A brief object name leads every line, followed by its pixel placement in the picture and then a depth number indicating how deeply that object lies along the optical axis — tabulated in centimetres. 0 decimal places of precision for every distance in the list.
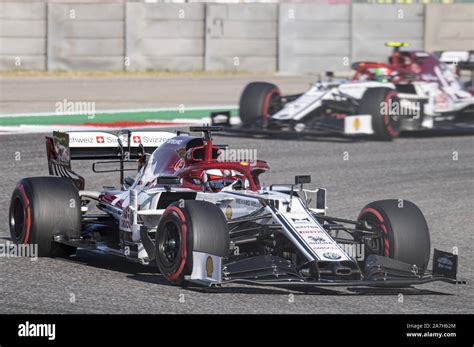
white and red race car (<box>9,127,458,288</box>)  912
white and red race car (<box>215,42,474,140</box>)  2039
